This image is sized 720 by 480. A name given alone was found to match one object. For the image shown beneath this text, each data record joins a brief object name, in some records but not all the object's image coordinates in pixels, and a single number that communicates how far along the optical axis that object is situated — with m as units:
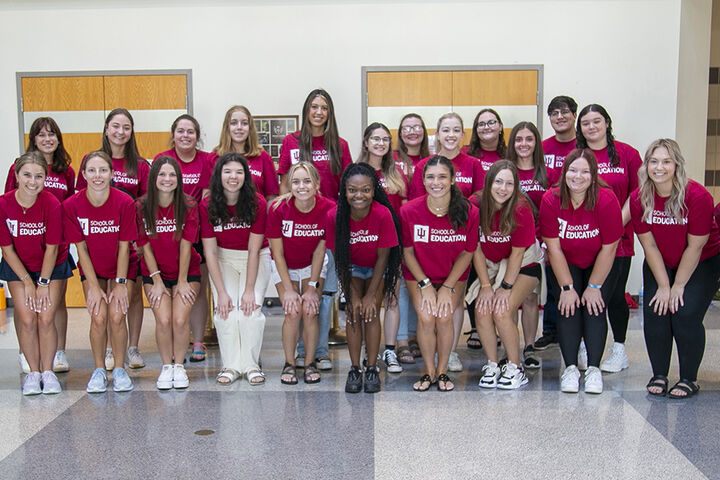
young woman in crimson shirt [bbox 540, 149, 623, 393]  3.77
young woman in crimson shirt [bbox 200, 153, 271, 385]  4.04
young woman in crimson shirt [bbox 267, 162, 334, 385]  4.02
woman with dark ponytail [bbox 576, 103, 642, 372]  4.29
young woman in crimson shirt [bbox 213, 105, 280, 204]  4.64
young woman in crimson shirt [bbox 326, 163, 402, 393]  3.78
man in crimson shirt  4.58
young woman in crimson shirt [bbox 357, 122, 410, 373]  4.38
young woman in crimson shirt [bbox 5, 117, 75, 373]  4.32
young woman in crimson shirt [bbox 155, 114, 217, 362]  4.58
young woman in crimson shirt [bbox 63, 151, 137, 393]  3.88
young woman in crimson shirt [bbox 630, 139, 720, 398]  3.64
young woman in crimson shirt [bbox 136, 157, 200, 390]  3.98
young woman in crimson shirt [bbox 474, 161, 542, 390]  3.85
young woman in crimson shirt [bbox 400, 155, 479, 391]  3.81
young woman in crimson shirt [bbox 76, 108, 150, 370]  4.39
